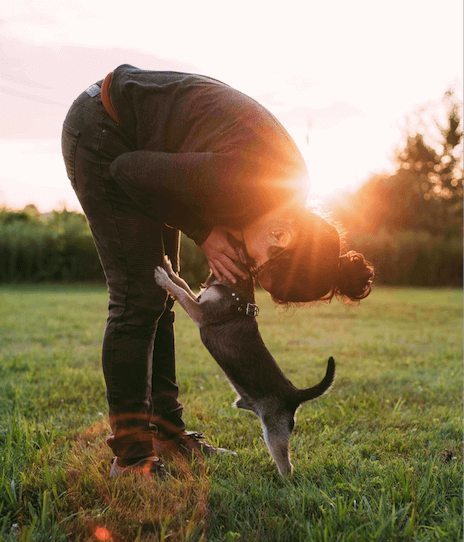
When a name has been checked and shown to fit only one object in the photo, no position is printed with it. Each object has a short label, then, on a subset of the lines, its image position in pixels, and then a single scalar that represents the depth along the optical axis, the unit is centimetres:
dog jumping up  204
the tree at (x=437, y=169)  2745
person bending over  158
